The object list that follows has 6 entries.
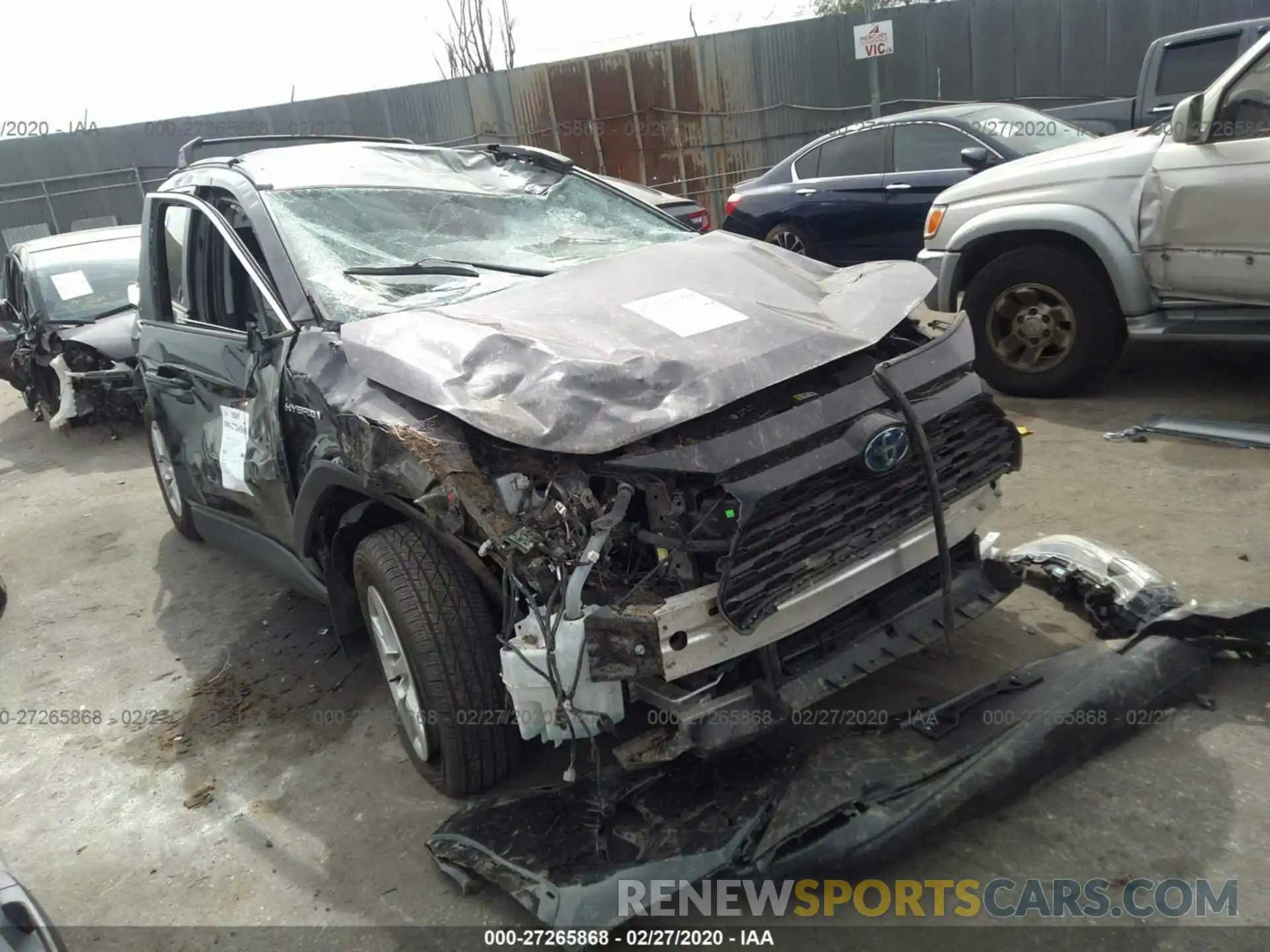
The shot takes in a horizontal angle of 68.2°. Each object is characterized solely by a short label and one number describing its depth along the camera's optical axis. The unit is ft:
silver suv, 15.05
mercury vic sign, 36.27
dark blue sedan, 24.02
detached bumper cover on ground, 7.47
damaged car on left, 25.62
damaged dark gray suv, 7.45
